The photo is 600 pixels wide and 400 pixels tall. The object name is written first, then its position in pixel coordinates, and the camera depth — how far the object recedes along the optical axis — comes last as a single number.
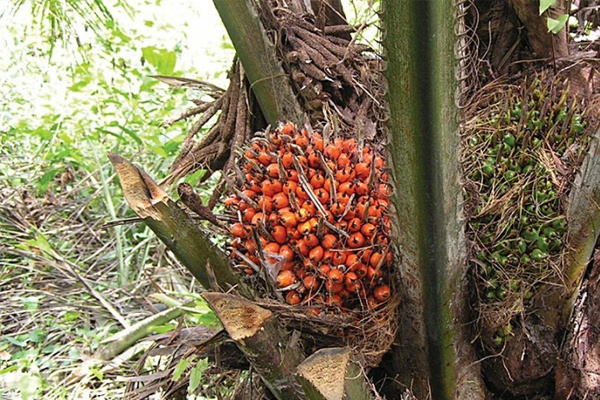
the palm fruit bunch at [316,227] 1.20
